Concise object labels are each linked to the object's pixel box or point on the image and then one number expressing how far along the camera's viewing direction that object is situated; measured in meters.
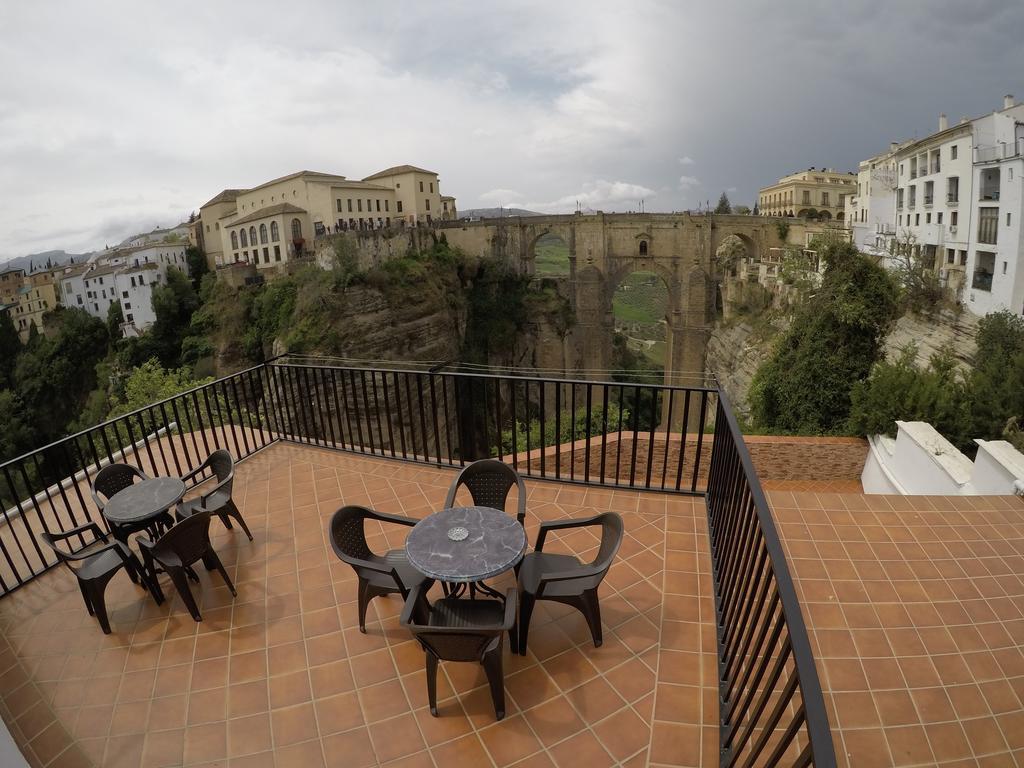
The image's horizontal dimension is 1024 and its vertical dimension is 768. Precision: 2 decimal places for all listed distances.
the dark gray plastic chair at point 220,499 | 3.95
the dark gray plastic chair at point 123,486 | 3.81
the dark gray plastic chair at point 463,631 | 2.35
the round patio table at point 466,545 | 2.68
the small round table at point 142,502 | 3.69
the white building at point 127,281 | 39.81
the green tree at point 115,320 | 39.75
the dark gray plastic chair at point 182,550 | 3.23
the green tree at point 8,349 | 37.51
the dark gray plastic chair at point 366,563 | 2.89
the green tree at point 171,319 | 34.28
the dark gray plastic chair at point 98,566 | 3.27
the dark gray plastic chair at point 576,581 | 2.74
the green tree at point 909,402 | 7.70
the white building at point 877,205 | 26.42
